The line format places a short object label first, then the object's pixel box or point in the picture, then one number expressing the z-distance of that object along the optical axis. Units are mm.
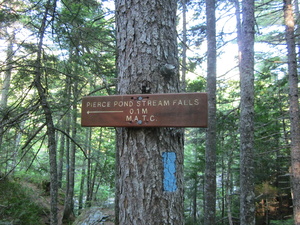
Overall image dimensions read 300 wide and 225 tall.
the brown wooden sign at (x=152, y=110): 1450
